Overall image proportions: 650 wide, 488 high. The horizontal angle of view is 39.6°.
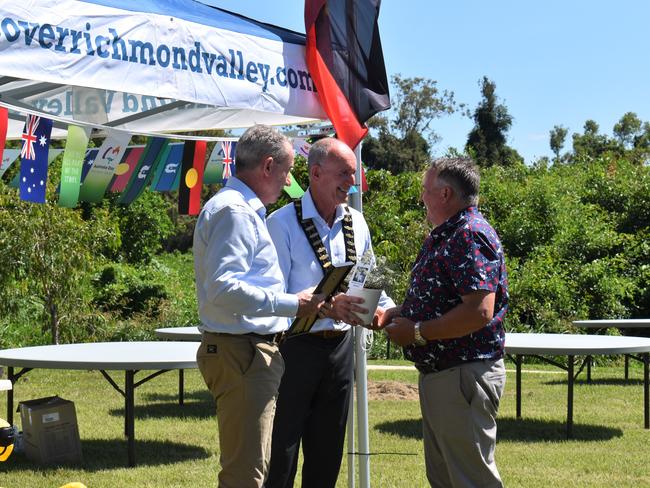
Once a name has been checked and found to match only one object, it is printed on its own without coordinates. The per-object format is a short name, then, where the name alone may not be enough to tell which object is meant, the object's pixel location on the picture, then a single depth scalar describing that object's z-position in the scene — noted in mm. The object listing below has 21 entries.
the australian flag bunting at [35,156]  4671
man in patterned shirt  3582
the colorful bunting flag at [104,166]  5734
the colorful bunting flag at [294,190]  5562
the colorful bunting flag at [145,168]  6035
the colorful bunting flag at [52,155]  6115
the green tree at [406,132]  50656
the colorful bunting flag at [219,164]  5930
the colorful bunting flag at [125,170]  6113
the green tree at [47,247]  11922
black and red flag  4910
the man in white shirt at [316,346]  4180
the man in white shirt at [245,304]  3408
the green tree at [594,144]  41775
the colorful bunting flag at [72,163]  5004
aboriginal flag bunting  5621
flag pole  4648
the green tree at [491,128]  44281
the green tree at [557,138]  62312
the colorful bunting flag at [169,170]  6016
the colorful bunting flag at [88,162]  5812
